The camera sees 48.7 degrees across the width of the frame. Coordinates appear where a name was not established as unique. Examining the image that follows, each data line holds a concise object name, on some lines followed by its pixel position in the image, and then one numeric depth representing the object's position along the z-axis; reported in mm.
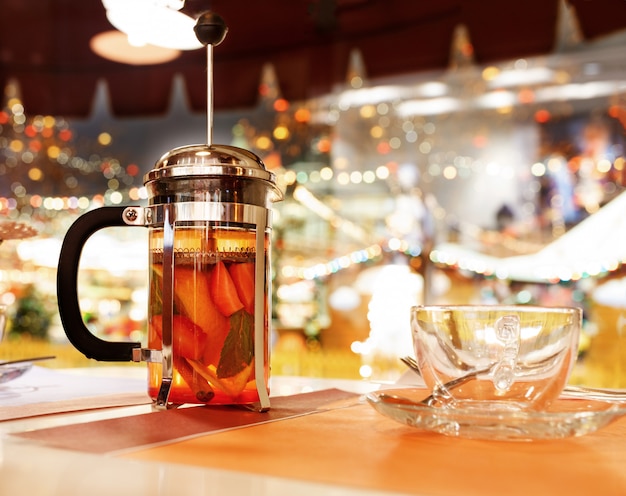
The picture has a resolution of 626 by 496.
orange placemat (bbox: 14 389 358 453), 369
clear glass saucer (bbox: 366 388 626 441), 375
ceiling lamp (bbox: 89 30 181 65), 3121
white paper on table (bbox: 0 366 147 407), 592
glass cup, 452
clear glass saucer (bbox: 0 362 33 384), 652
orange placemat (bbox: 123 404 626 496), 298
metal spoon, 471
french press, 522
